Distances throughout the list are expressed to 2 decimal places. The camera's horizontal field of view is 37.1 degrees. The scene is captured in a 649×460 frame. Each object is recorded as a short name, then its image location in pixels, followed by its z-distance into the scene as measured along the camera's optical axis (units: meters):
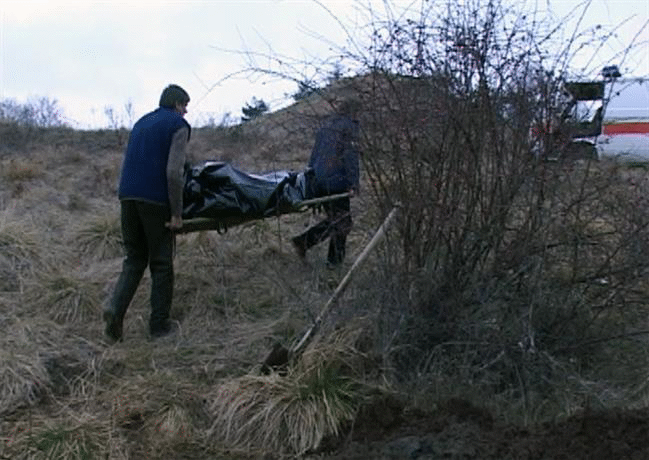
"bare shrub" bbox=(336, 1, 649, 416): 5.70
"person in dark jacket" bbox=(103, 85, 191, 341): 6.88
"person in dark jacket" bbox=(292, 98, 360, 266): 5.98
